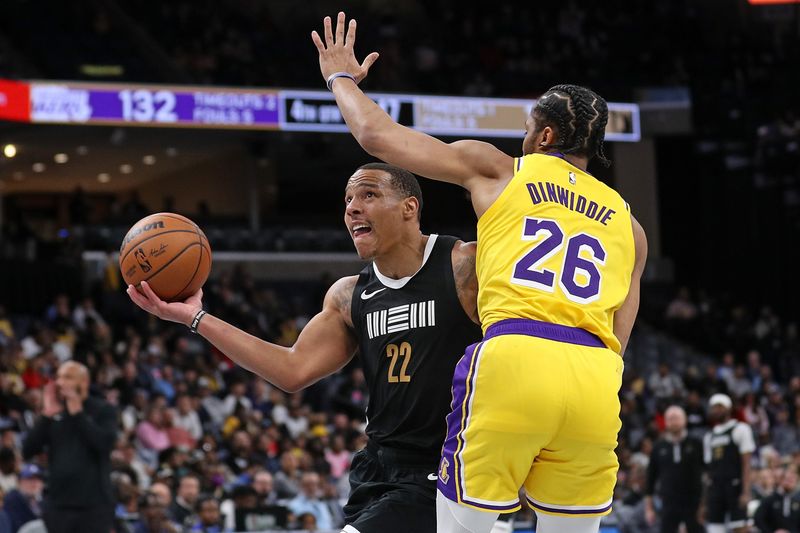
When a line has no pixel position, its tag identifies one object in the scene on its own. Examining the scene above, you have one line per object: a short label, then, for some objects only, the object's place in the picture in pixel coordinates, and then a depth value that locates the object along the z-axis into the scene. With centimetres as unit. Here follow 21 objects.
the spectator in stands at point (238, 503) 1116
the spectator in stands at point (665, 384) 1919
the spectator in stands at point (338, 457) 1397
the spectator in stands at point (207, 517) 1074
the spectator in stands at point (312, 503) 1187
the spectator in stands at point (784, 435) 1802
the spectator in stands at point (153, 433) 1362
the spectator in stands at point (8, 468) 1049
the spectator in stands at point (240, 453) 1355
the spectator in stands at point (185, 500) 1064
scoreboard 1731
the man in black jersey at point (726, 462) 1238
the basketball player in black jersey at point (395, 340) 451
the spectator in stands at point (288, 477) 1245
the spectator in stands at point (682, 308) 2342
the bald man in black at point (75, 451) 809
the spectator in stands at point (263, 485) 1177
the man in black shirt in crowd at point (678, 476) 1209
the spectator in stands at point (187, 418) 1430
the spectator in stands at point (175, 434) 1388
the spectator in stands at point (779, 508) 1219
